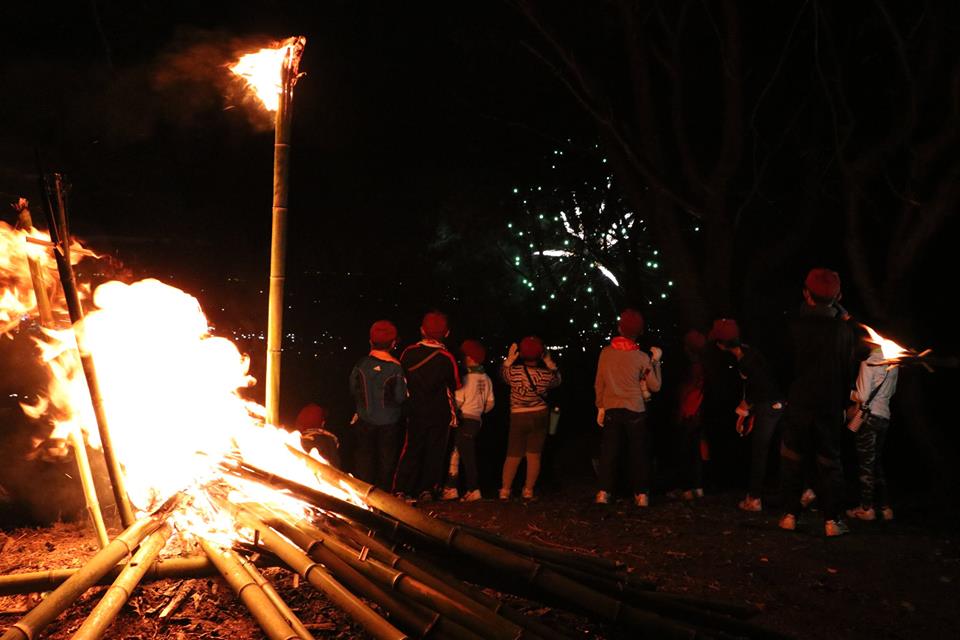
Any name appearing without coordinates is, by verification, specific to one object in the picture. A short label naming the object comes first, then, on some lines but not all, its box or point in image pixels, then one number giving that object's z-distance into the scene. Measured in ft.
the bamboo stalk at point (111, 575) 13.74
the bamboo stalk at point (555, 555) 15.07
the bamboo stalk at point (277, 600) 12.82
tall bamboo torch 16.34
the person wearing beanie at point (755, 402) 26.81
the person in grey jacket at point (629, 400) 27.96
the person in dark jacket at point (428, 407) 28.73
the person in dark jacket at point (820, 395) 23.81
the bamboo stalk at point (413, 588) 12.38
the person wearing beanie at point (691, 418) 28.68
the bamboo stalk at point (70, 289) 13.55
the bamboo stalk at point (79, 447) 15.96
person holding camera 29.12
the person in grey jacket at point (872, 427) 24.80
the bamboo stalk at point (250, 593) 12.65
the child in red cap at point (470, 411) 29.09
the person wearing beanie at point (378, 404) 28.07
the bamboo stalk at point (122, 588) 12.19
